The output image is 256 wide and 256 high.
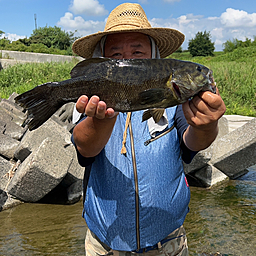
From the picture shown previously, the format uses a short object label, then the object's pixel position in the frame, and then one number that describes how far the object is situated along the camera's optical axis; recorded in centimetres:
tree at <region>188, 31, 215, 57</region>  4824
